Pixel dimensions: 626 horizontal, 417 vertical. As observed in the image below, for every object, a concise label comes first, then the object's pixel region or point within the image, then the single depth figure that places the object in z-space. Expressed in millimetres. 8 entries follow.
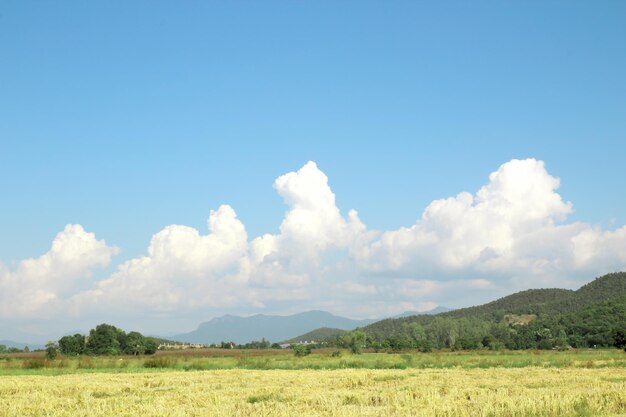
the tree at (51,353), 79988
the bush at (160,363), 60594
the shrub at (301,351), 95869
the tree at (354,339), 148975
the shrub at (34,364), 59391
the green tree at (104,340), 117875
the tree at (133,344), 122750
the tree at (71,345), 116688
